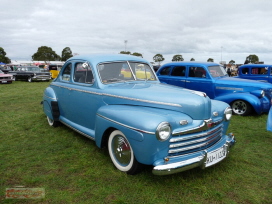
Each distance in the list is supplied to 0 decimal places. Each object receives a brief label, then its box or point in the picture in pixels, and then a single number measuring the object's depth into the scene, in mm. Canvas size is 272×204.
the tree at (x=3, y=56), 72062
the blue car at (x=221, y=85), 6753
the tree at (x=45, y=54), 82125
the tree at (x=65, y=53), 85325
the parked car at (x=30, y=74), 20100
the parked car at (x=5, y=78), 17969
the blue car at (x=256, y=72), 10477
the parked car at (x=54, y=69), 26453
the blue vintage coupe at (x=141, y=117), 2695
